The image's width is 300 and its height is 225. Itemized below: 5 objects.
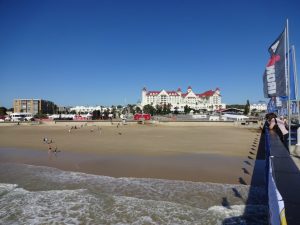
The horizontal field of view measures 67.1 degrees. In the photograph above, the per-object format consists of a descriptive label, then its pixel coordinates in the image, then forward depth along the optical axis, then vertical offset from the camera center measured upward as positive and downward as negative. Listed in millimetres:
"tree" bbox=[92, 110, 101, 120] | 58412 -14
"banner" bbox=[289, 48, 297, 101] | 9772 +1072
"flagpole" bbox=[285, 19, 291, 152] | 8426 +2457
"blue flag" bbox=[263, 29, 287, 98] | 8361 +1711
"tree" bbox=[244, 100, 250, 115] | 96379 +1576
